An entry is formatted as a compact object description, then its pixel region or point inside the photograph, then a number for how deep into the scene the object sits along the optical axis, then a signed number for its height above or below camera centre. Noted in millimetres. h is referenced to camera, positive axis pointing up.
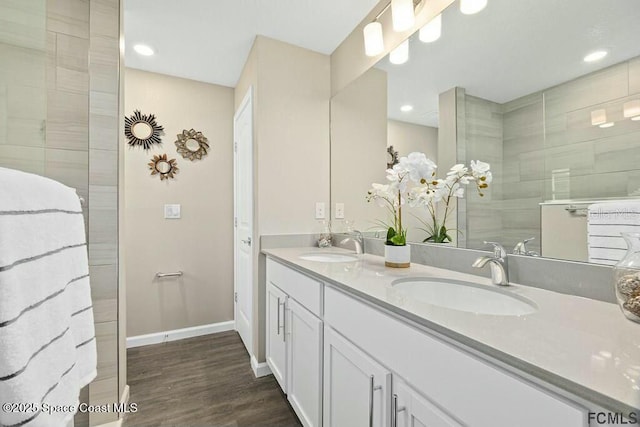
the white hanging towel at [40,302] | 573 -216
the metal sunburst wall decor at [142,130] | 2367 +767
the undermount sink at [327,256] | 1757 -263
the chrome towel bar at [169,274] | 2465 -525
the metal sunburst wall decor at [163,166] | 2447 +455
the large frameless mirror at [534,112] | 788 +374
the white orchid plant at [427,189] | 1227 +129
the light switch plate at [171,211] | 2502 +48
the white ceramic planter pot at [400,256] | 1281 -192
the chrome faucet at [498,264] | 945 -175
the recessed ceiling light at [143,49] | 2092 +1305
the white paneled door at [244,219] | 2135 -26
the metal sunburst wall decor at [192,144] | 2545 +687
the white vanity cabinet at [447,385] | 450 -348
